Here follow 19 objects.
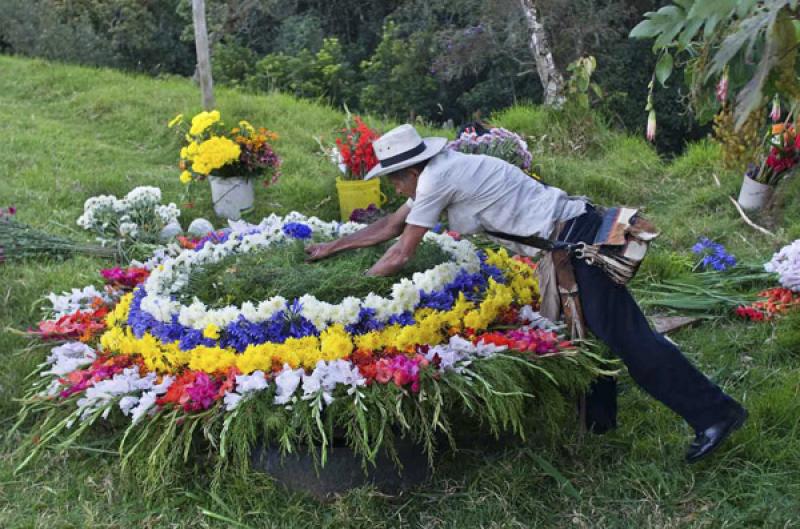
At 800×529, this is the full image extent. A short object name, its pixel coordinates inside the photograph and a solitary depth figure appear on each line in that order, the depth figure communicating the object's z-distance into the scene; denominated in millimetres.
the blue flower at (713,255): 5361
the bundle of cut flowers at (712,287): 4891
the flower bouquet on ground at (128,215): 5887
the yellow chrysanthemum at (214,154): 6203
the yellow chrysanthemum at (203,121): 6266
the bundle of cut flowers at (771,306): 4684
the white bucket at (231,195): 6559
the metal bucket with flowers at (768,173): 6254
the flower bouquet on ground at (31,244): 5508
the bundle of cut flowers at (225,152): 6215
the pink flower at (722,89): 2176
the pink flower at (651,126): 3448
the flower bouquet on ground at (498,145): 6617
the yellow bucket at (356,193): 6402
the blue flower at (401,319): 3432
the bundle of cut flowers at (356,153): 6328
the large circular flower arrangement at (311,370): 3096
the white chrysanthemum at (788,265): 4770
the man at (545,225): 3254
